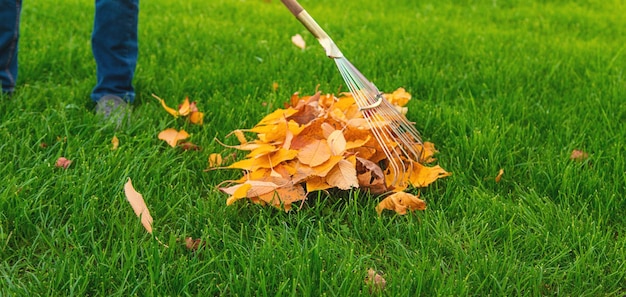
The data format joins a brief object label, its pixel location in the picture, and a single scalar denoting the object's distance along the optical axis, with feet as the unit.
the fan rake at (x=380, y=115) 6.44
